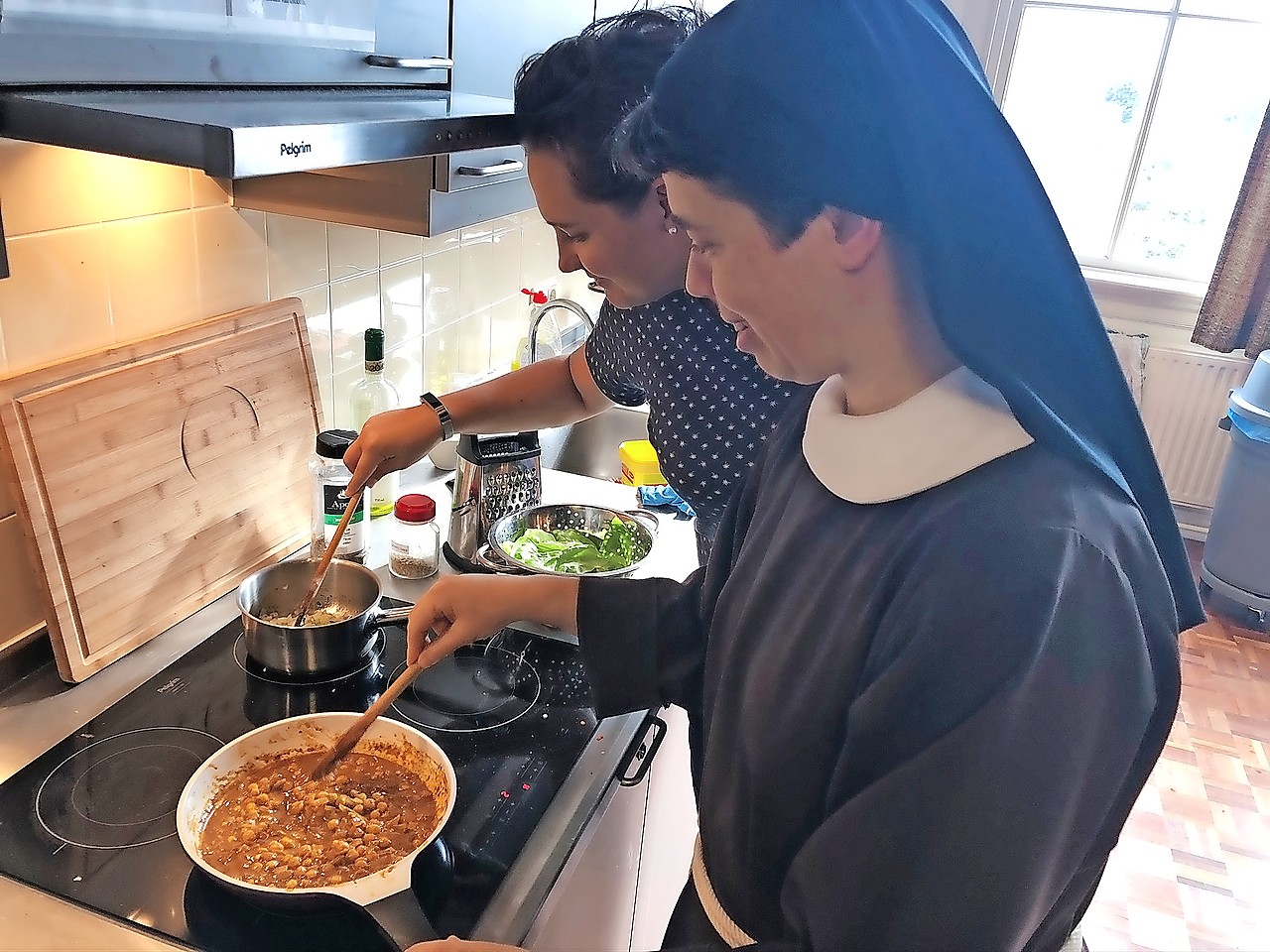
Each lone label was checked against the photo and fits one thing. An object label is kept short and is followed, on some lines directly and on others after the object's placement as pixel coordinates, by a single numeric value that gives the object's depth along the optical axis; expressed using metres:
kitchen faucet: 1.95
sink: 2.17
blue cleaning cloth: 1.78
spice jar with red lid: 1.46
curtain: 3.43
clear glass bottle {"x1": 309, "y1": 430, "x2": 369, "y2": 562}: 1.38
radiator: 3.68
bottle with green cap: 1.63
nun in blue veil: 0.57
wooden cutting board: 1.06
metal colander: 1.56
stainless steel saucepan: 1.16
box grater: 1.54
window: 3.64
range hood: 0.71
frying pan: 0.84
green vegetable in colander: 1.51
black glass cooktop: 0.86
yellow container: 1.92
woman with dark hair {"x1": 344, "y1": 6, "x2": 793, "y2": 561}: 1.07
